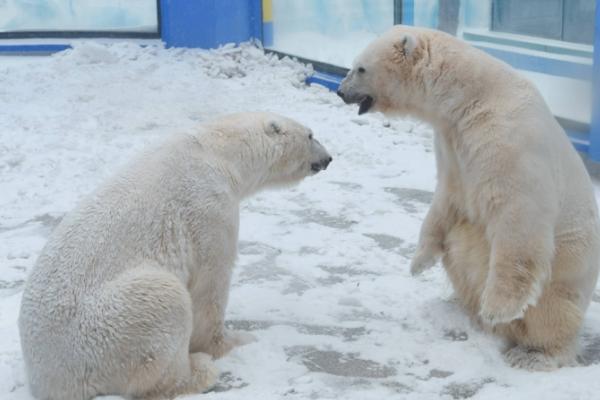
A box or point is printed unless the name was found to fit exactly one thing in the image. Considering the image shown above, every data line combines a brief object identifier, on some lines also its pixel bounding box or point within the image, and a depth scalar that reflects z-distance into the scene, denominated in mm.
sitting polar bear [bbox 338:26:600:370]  7152
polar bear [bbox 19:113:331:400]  6512
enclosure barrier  18125
